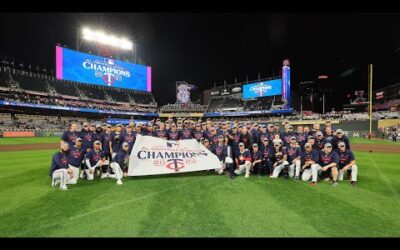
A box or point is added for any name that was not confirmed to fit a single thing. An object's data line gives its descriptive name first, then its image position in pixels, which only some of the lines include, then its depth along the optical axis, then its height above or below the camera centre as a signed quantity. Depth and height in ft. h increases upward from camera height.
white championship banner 26.94 -4.10
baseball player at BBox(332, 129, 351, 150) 28.00 -1.82
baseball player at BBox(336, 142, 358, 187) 25.68 -3.85
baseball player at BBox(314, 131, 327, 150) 28.37 -2.02
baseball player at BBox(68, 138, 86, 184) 25.46 -3.89
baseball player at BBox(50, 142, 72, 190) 22.84 -4.60
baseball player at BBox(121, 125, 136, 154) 29.64 -1.73
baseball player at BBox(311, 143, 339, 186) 24.92 -4.51
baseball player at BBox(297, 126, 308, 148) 30.42 -1.76
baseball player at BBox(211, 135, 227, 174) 30.19 -3.63
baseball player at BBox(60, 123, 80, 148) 28.30 -1.57
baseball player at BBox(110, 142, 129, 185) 25.61 -4.44
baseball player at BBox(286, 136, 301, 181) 26.92 -3.97
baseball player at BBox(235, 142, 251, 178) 28.60 -4.47
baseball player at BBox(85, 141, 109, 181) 26.97 -4.34
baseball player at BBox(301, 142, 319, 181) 26.32 -4.06
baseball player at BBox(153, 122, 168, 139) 32.31 -1.31
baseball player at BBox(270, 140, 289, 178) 27.99 -4.38
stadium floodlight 173.74 +63.43
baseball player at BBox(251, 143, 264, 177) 28.91 -4.44
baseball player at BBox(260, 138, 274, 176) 29.17 -3.99
